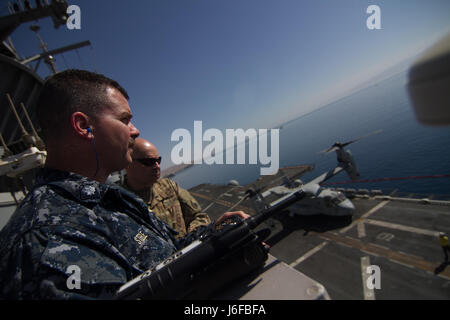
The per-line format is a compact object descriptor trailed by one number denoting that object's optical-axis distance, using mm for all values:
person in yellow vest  8034
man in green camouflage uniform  793
